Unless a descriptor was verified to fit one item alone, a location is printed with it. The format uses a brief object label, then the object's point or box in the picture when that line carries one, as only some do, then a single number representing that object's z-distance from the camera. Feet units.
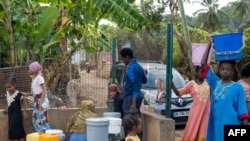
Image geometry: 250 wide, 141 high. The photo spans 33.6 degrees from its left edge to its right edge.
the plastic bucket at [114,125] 18.77
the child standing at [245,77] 15.12
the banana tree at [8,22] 29.32
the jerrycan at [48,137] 17.01
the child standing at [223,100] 13.97
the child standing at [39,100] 22.07
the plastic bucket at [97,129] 17.06
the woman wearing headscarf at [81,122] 19.17
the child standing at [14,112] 22.62
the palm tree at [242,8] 141.69
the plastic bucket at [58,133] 18.38
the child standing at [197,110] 20.61
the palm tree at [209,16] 141.18
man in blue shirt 20.54
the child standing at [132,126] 16.85
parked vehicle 28.84
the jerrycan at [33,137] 17.33
